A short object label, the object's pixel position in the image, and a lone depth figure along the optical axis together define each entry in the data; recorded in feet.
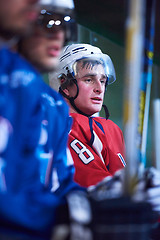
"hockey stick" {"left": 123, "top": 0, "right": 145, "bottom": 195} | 9.45
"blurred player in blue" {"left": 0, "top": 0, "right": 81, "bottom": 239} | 8.79
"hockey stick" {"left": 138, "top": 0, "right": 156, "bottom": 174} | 10.70
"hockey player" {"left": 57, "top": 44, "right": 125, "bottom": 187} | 12.46
